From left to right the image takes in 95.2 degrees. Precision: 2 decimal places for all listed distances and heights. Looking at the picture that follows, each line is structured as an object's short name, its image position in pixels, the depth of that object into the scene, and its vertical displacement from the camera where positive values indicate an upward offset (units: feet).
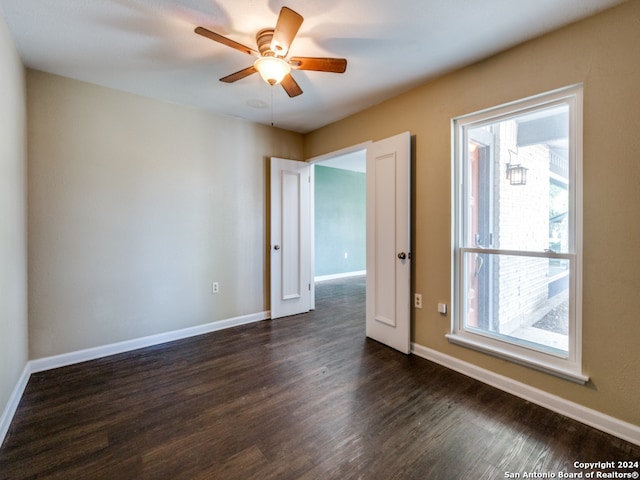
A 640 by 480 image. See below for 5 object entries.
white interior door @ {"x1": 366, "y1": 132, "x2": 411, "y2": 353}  8.95 -0.22
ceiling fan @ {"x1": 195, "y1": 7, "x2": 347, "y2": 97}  5.38 +3.66
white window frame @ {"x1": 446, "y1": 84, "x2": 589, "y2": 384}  6.06 -0.34
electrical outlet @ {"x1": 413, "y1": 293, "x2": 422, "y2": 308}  8.92 -1.97
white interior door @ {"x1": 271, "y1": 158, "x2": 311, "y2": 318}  12.39 -0.07
